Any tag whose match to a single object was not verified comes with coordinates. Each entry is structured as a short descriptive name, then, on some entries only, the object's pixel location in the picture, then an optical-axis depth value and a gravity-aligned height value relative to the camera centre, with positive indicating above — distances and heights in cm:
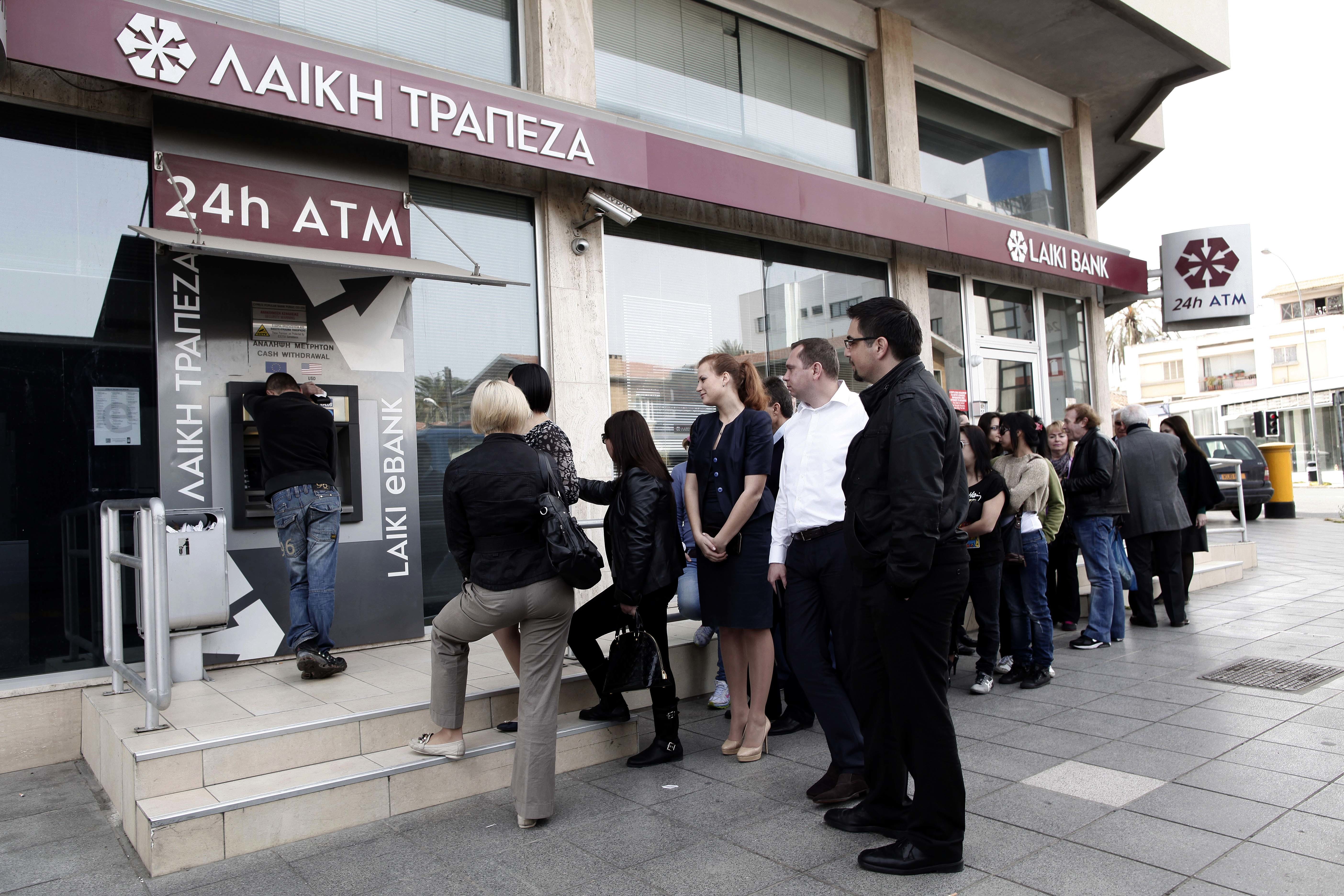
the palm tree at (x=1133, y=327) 4853 +705
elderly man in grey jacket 709 -48
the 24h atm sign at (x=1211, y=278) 1270 +247
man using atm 490 -7
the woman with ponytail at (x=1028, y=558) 557 -65
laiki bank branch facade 495 +189
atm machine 529 +14
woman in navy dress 415 -26
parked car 1711 -47
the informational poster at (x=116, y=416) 507 +49
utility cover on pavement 530 -142
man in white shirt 367 -37
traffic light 2336 +56
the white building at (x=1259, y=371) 3231 +450
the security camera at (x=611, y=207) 691 +212
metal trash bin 458 -44
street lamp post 2906 +113
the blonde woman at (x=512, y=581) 352 -40
